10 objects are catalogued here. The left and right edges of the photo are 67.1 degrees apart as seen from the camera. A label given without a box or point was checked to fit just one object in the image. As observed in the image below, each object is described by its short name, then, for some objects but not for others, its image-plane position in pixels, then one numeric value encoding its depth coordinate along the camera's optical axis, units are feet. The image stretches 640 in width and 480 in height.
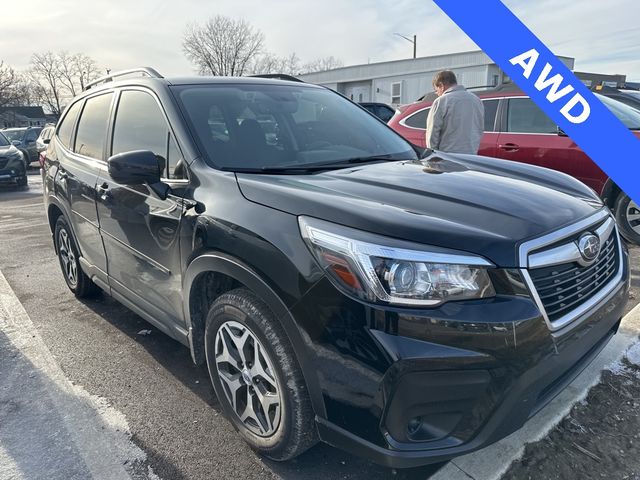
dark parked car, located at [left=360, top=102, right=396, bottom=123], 43.42
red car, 17.76
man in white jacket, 17.03
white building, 83.58
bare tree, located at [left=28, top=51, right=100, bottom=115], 212.43
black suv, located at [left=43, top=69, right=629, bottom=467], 5.40
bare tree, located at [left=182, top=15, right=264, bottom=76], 156.46
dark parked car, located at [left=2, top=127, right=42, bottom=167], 62.13
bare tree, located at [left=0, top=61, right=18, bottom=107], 139.03
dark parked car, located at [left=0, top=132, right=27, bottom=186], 42.80
